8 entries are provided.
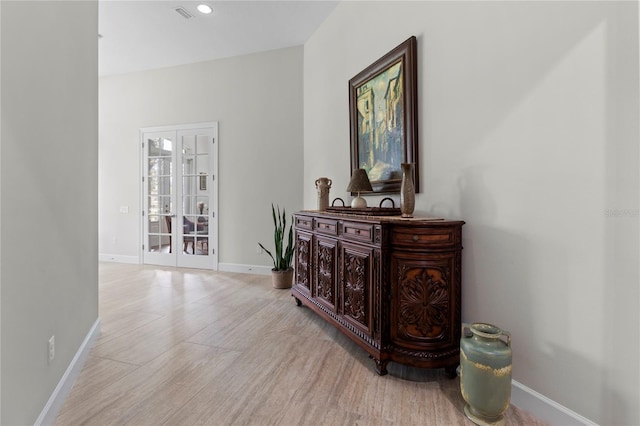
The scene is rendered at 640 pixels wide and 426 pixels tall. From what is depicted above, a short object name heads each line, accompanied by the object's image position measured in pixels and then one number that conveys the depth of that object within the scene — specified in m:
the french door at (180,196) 5.41
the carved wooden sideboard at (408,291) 2.02
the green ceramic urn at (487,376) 1.62
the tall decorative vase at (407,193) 2.30
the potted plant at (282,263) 4.33
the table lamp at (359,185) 2.90
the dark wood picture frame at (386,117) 2.61
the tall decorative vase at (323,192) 3.51
